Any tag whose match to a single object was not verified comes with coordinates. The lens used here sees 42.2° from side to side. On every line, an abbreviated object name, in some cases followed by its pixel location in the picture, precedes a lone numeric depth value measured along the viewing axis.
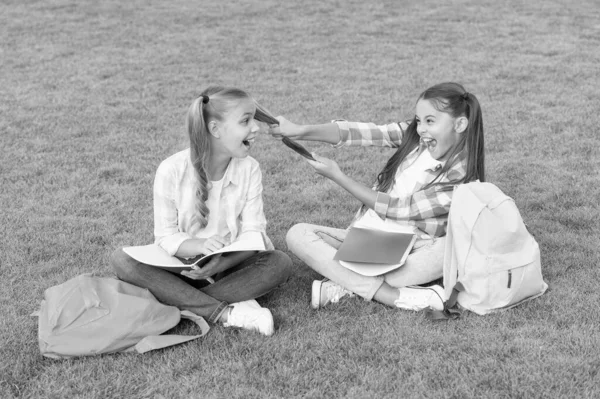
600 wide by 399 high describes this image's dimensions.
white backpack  3.75
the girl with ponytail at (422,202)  4.00
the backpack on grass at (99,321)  3.46
